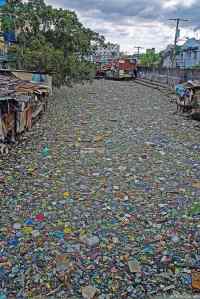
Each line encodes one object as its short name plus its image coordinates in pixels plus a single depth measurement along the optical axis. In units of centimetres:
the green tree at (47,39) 1454
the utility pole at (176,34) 3218
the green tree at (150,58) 6031
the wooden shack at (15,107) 651
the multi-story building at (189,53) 4069
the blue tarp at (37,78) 1160
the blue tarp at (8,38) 2253
